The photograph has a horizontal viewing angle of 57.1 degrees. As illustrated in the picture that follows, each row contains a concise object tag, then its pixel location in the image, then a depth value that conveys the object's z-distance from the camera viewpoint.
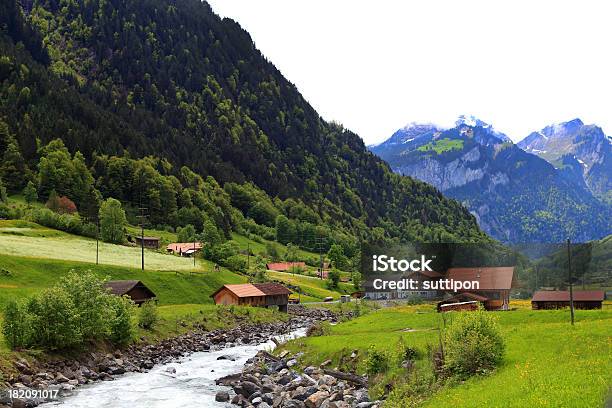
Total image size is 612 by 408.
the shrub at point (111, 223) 155.75
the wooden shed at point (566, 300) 89.38
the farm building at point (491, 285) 102.67
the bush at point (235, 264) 168.25
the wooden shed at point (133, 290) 96.19
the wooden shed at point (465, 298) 102.00
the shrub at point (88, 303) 59.72
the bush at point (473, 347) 34.78
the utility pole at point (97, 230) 121.62
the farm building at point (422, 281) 117.50
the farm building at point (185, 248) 175.50
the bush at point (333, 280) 189.62
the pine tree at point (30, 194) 177.25
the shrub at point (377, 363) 42.20
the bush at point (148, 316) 79.12
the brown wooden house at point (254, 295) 123.69
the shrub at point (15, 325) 53.00
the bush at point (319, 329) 68.19
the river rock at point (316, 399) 37.88
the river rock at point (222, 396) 44.56
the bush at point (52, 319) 55.03
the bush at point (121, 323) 66.34
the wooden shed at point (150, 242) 174.27
